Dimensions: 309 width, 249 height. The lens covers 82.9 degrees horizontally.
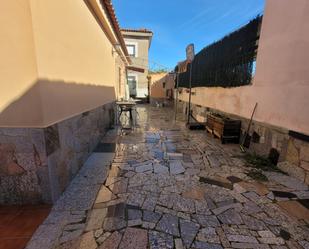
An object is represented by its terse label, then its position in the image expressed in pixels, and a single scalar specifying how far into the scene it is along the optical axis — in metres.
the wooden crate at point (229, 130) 4.75
